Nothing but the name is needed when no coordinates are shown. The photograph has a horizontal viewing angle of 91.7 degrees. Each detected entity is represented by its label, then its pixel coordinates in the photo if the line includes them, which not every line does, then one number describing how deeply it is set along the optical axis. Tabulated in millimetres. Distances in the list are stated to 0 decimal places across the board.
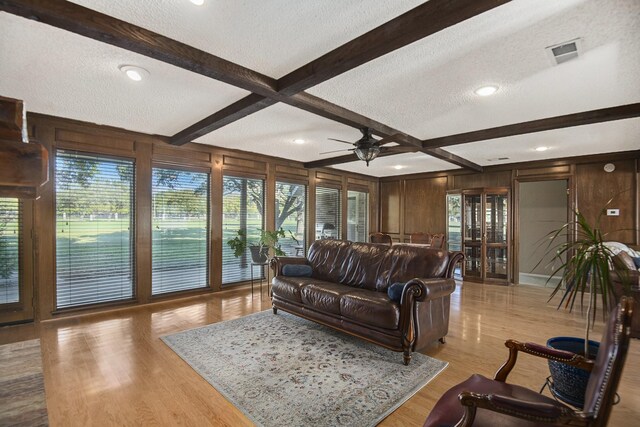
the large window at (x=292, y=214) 6293
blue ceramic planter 1797
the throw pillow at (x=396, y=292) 2891
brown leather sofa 2770
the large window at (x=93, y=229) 3889
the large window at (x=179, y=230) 4652
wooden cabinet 6418
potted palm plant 1809
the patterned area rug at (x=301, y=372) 2066
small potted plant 5207
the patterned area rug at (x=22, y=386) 1944
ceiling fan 3713
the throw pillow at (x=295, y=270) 4148
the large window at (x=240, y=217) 5418
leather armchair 1060
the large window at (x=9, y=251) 3525
